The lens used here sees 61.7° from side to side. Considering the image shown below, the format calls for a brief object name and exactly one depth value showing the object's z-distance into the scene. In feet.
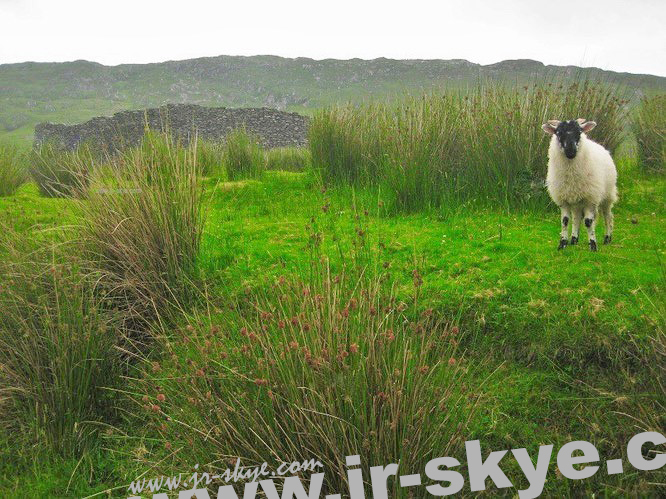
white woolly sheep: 14.02
